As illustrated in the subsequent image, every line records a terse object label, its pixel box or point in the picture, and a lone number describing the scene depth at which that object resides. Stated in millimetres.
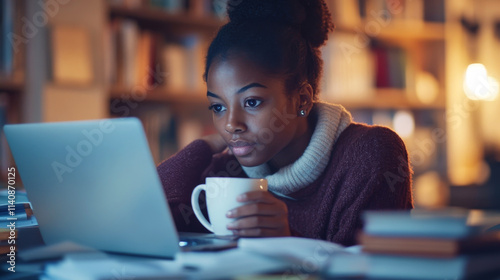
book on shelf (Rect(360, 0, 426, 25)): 2957
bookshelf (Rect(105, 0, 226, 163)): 2197
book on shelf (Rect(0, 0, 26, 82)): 1946
